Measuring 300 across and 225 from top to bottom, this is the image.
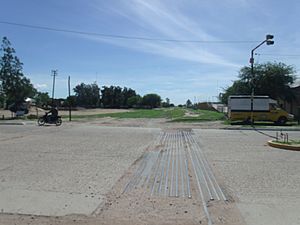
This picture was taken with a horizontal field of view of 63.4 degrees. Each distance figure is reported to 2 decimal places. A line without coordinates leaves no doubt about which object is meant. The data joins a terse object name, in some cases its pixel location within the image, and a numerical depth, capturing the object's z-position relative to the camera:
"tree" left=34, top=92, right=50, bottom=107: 97.14
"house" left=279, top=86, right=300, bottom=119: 33.47
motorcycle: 22.11
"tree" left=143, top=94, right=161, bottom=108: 125.31
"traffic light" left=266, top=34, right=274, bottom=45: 16.75
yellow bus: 24.83
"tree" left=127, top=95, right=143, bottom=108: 120.55
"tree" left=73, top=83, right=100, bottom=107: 117.81
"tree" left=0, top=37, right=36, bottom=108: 32.64
